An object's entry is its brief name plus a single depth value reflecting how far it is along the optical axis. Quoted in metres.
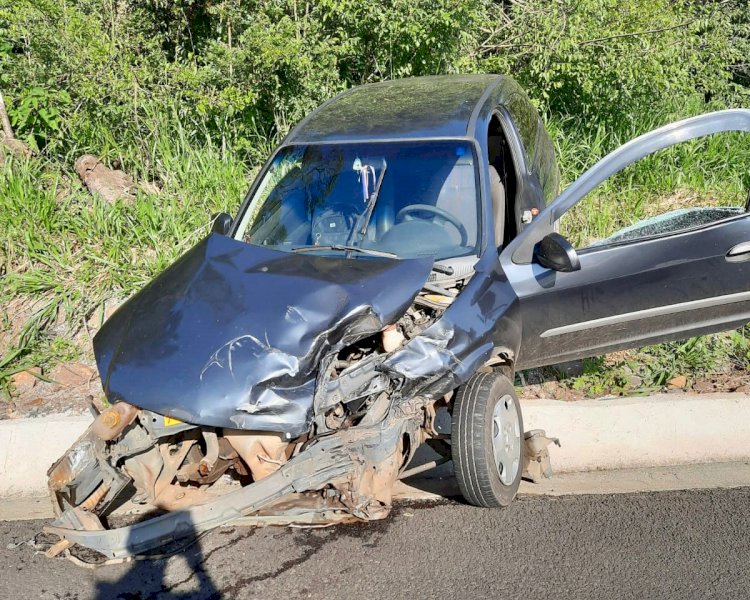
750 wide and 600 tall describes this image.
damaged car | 3.66
